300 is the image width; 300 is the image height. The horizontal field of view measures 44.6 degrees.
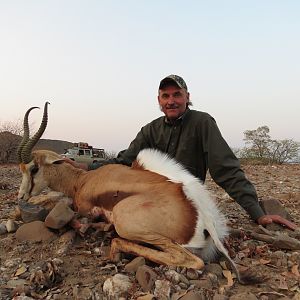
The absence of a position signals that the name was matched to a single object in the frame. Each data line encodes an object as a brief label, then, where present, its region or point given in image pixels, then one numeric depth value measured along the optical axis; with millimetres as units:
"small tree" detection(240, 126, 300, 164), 20469
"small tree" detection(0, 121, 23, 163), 20016
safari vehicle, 16742
